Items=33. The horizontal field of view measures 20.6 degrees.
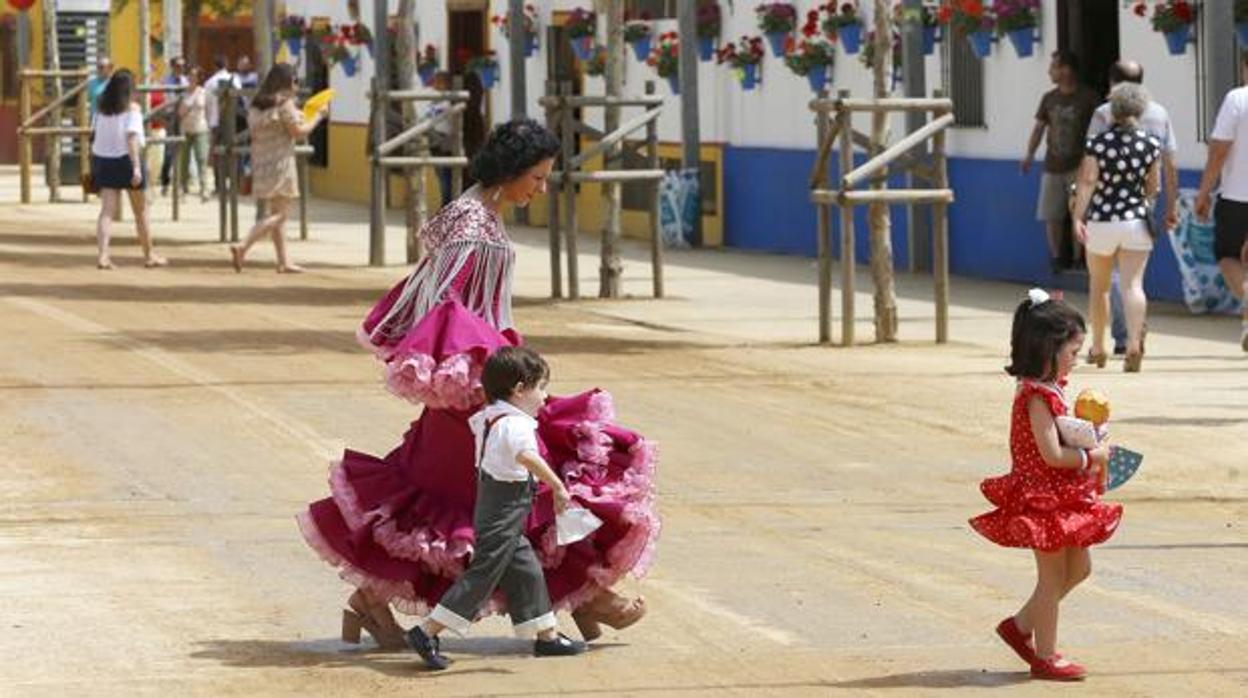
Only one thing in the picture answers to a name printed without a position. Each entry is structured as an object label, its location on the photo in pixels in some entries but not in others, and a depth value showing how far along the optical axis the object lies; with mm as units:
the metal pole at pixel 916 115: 27438
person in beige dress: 27688
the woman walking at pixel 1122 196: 18219
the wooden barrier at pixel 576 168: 24062
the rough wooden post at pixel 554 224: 24734
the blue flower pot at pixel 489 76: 38500
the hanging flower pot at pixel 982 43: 26797
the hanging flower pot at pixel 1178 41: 23422
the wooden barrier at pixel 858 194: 20000
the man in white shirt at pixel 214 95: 43231
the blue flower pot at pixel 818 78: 29984
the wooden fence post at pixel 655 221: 24328
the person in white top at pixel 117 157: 28406
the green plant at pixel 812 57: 29844
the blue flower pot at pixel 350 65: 44062
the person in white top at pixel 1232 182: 17812
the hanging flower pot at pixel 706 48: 32625
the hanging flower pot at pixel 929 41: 27828
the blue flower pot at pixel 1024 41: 26081
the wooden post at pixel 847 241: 20078
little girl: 9055
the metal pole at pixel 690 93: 32312
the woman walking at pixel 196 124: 43166
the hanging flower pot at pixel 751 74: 31531
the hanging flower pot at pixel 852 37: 29125
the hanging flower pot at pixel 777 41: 30844
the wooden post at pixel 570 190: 24266
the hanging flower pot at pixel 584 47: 34906
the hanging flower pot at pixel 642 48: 33844
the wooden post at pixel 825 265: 20234
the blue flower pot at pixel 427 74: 40469
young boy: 9273
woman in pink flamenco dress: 9516
